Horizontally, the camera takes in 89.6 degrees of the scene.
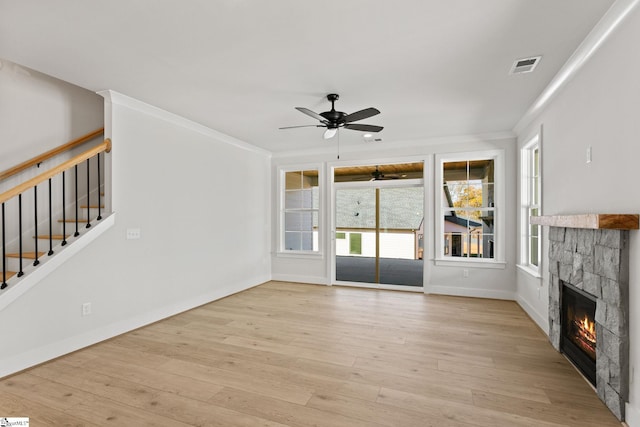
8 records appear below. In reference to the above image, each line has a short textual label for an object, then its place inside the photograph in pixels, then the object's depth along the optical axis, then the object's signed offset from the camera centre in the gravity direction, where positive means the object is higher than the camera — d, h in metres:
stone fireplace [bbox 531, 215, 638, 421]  2.03 -0.51
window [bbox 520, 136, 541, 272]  4.37 +0.17
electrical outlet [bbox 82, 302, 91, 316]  3.13 -0.93
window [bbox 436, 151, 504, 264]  5.04 +0.10
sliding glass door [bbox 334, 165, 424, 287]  5.81 -0.28
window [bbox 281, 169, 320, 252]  6.33 +0.04
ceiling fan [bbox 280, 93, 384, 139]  3.19 +1.00
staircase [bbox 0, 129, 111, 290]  2.97 +0.04
